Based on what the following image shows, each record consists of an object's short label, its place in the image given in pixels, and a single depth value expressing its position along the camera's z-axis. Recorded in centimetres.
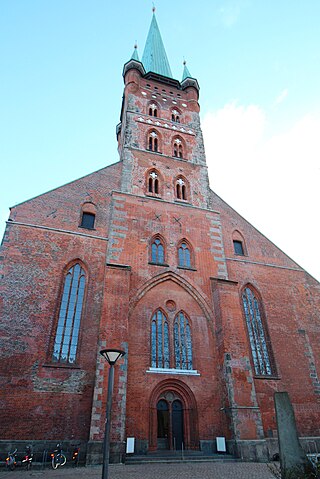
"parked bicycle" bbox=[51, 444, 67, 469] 1106
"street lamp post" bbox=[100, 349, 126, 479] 703
